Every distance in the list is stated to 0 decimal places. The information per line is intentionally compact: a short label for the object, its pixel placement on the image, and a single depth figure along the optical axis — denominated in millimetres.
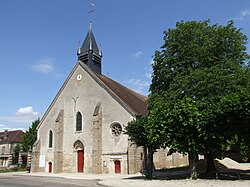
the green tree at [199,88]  16547
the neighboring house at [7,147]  58662
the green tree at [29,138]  46844
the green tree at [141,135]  20012
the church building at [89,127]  27688
